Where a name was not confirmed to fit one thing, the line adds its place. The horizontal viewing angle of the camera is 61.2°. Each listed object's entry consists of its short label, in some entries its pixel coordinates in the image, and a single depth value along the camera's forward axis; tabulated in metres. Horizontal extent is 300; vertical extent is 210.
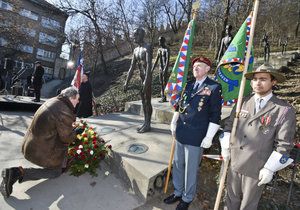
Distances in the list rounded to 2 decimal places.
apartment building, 30.81
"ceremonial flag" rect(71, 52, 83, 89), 8.44
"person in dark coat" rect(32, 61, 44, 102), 10.55
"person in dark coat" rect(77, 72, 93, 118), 7.43
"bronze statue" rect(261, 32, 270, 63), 15.95
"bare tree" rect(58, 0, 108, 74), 20.89
